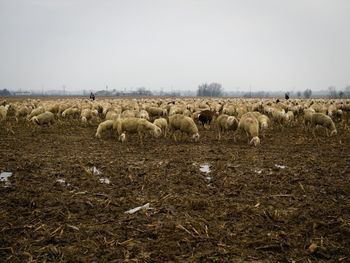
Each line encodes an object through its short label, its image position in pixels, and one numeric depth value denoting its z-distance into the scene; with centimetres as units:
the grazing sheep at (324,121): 1697
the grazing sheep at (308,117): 1858
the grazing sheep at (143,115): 1934
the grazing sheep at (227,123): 1527
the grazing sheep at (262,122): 1578
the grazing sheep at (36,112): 2181
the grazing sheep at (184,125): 1494
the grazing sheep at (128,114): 1834
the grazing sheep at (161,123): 1661
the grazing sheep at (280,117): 2092
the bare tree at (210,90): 16200
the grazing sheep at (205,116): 1905
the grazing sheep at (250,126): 1437
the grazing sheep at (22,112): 2436
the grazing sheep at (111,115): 1824
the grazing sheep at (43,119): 1920
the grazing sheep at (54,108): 2503
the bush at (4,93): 15025
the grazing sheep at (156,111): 2405
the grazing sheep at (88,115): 2150
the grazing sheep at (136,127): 1481
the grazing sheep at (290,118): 2149
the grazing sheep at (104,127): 1602
